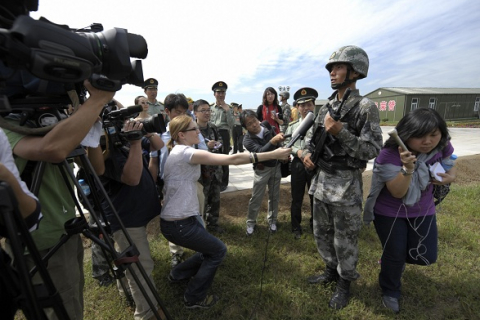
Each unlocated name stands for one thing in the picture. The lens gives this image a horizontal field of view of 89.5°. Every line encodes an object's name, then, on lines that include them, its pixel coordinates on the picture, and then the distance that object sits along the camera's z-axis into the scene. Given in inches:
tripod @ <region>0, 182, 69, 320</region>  29.2
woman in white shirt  86.3
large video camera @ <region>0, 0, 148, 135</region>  32.2
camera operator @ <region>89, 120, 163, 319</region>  75.9
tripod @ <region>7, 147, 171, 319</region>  48.9
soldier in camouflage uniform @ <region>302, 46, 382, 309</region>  87.3
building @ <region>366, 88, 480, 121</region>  1093.8
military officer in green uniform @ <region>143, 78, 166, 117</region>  246.1
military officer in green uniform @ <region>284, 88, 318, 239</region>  152.3
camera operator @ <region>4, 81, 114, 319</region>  43.9
